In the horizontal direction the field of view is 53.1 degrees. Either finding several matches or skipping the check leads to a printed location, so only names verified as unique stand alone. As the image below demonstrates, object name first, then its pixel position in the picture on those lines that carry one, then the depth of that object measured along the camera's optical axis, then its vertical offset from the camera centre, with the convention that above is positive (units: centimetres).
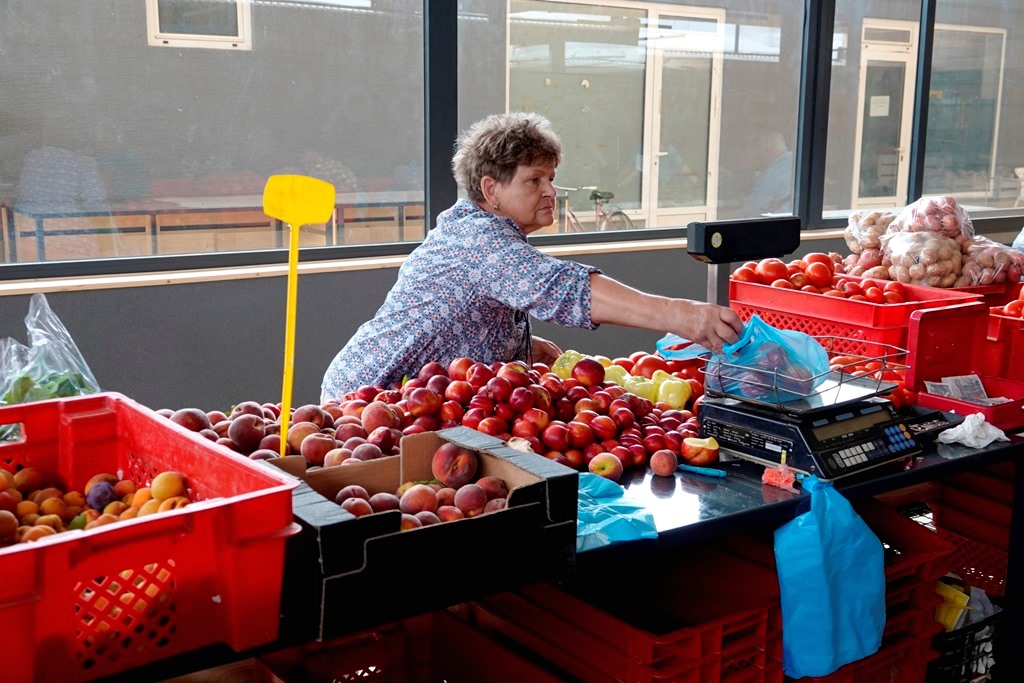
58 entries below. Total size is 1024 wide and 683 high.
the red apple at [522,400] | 192 -48
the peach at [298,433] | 169 -48
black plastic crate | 236 -116
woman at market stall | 239 -31
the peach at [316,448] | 163 -49
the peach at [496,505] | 142 -50
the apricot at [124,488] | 139 -47
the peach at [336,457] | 159 -49
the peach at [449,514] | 139 -50
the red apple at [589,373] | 218 -49
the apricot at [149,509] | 125 -45
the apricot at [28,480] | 144 -48
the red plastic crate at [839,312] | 245 -41
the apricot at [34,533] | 119 -46
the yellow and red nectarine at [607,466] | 187 -59
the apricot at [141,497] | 131 -46
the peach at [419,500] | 143 -50
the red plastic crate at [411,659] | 186 -96
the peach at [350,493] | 142 -49
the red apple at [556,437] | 187 -53
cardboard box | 124 -52
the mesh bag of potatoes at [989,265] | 288 -33
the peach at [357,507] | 135 -48
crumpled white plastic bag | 222 -61
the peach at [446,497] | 145 -50
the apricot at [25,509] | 131 -48
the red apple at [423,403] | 192 -49
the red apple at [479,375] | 201 -46
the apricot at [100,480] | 140 -47
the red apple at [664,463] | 191 -59
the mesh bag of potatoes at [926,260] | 283 -31
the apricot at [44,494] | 137 -48
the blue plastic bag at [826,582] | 183 -78
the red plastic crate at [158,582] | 102 -47
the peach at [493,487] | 147 -49
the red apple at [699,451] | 199 -59
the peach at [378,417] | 179 -48
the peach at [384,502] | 139 -49
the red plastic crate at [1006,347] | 262 -51
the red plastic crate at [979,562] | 279 -113
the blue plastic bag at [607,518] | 157 -59
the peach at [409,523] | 133 -49
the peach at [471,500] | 142 -49
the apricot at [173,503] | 125 -44
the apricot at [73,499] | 138 -48
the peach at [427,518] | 136 -50
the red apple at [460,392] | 196 -48
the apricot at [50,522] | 127 -48
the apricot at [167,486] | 131 -44
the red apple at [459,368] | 209 -46
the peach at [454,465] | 152 -48
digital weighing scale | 192 -55
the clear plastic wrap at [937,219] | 299 -21
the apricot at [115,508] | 130 -47
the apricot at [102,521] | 121 -45
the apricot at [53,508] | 133 -48
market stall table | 165 -62
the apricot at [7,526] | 121 -46
